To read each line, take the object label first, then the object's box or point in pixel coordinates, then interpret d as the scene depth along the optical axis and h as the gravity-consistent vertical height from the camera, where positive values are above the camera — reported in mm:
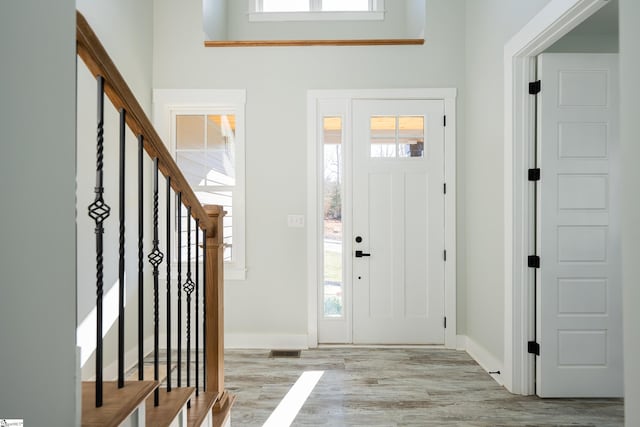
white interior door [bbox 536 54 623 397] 2846 -89
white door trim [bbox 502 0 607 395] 2902 -17
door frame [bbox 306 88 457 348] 3947 +290
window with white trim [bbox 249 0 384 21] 4496 +2216
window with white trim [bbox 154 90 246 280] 3986 +589
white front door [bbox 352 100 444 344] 3975 -116
